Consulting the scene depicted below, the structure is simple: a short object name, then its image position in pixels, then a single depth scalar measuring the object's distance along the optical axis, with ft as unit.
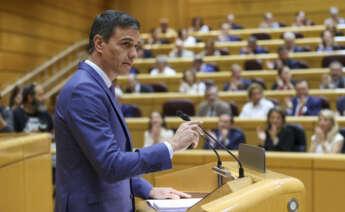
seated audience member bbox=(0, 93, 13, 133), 16.87
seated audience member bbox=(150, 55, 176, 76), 31.96
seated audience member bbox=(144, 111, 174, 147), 19.15
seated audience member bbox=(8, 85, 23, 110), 19.97
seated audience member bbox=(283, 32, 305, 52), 33.37
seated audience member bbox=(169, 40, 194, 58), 35.58
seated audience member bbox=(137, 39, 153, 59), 37.06
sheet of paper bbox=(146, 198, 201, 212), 5.40
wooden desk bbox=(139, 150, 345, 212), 10.71
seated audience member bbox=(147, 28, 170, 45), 40.47
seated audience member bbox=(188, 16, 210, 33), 43.21
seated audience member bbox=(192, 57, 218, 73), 31.78
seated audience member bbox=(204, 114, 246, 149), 17.94
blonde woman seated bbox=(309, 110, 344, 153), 16.20
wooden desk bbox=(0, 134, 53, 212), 7.89
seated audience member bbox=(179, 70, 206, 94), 28.09
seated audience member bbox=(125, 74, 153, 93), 28.23
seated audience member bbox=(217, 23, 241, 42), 39.45
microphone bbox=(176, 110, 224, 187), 5.31
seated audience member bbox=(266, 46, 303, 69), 30.40
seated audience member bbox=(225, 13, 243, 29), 43.65
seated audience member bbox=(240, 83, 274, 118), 22.17
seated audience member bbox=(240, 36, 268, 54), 34.32
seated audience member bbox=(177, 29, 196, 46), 38.88
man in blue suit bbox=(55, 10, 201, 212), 4.66
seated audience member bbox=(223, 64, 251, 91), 27.09
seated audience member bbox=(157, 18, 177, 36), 42.34
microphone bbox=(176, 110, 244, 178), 5.22
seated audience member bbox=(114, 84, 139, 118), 23.78
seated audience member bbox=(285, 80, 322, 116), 21.95
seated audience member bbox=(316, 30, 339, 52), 31.97
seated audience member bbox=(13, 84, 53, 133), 18.39
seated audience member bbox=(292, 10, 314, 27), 40.34
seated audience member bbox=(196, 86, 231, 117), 21.90
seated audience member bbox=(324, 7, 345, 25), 38.77
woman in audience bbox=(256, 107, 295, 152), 16.89
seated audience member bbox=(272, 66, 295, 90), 26.09
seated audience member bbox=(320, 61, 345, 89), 25.57
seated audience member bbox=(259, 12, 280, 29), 41.53
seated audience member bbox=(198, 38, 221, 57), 35.29
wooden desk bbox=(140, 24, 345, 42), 38.63
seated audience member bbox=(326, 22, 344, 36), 34.59
